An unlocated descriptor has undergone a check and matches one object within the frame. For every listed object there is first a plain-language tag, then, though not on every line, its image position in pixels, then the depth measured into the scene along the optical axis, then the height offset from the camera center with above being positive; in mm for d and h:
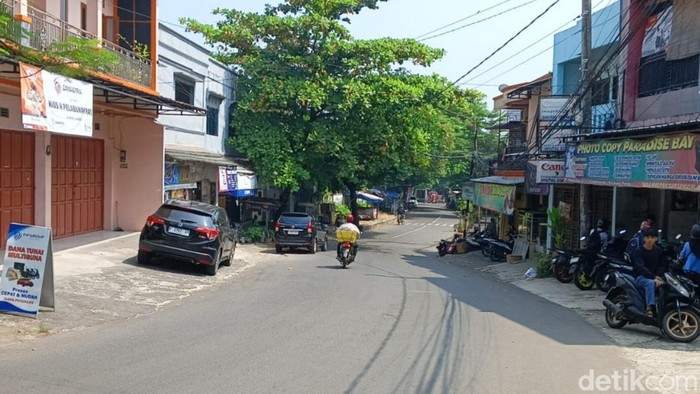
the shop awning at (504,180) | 25569 +16
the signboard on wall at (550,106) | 21984 +2549
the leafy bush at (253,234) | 28833 -2638
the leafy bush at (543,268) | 18609 -2439
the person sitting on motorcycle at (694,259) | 10461 -1165
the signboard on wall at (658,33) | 17328 +4121
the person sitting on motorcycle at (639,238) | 10974 -945
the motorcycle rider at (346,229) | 20156 -1602
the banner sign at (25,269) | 9086 -1399
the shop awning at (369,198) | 59872 -1913
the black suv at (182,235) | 14734 -1420
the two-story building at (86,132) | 12172 +858
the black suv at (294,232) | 25766 -2217
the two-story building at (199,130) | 23062 +1708
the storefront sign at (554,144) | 21766 +1316
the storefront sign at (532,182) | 20462 -19
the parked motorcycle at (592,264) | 15102 -1880
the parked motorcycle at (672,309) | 9344 -1785
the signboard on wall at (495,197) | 24938 -678
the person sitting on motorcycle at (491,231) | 29106 -2309
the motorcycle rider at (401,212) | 61562 -3281
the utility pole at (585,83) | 16938 +2545
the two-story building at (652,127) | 13461 +1211
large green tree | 29344 +3723
